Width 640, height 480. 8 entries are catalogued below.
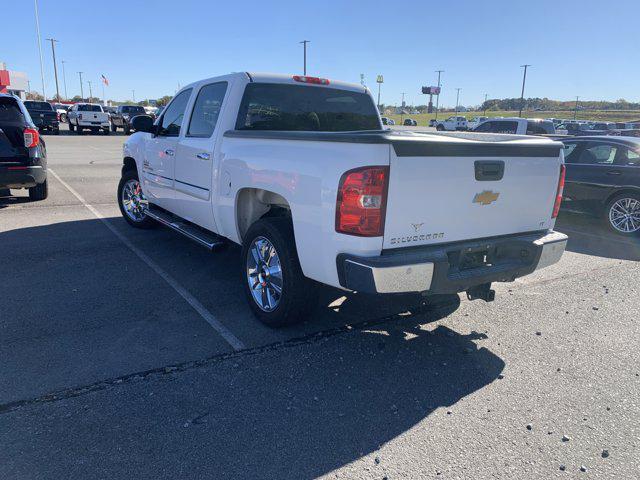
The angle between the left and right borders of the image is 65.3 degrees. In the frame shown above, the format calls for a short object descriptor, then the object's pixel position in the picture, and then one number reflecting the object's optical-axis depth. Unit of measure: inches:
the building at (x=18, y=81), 2135.1
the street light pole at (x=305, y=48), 2319.1
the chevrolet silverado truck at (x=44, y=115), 1177.4
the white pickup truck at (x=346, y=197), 127.5
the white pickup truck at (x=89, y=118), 1263.5
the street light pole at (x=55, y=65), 3102.9
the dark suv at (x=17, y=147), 322.3
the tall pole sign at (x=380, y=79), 2029.8
